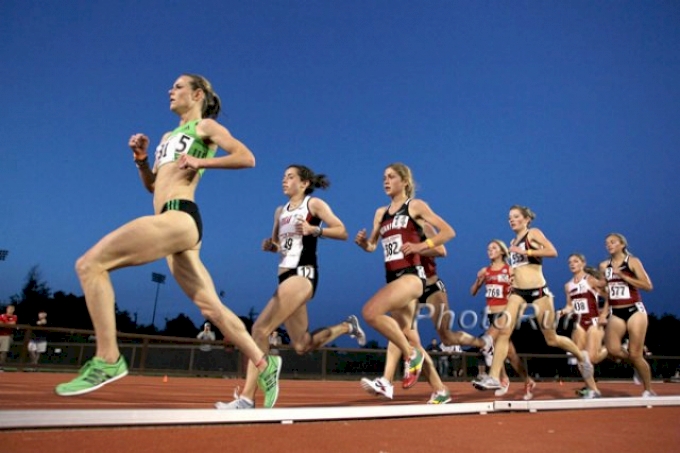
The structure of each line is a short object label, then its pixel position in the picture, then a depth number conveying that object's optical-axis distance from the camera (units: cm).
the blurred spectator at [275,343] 1688
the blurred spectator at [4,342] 1314
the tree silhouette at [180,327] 6028
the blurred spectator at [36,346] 1394
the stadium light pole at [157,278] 5794
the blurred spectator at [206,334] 1852
